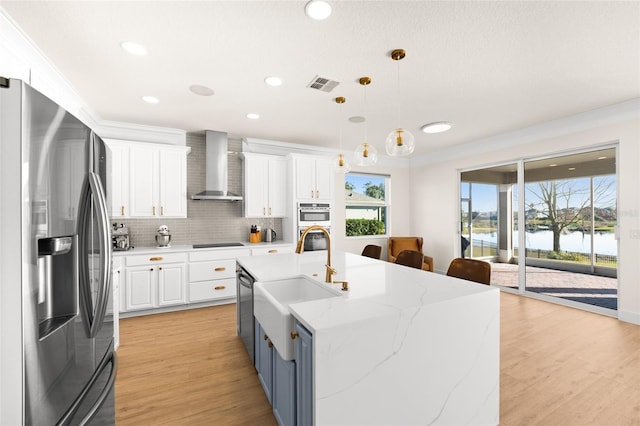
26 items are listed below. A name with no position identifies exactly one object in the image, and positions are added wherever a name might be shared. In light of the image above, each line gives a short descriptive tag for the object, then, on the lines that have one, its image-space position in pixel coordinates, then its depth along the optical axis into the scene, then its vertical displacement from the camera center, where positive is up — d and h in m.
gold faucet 1.84 -0.28
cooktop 4.32 -0.48
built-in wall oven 4.71 -0.11
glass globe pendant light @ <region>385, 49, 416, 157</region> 2.34 +0.60
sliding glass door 3.83 -0.21
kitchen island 1.19 -0.66
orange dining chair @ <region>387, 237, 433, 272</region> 5.85 -0.66
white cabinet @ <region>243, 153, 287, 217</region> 4.64 +0.48
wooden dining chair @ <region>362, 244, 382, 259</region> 3.59 -0.50
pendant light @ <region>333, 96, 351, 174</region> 3.23 +0.56
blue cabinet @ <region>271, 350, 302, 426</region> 1.41 -0.98
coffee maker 3.87 -0.31
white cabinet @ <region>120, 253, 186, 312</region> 3.67 -0.90
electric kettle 4.84 -0.36
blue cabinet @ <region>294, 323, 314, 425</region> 1.20 -0.71
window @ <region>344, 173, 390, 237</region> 6.05 +0.20
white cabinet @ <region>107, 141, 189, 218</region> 3.82 +0.50
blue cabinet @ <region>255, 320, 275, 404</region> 1.84 -1.05
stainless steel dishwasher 2.38 -0.86
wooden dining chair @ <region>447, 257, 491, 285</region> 2.23 -0.48
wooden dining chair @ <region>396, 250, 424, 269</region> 2.90 -0.49
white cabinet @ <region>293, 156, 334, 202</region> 4.79 +0.61
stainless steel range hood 4.43 +0.75
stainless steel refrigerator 0.80 -0.16
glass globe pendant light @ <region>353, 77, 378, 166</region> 2.76 +0.59
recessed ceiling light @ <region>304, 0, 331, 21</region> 1.77 +1.31
